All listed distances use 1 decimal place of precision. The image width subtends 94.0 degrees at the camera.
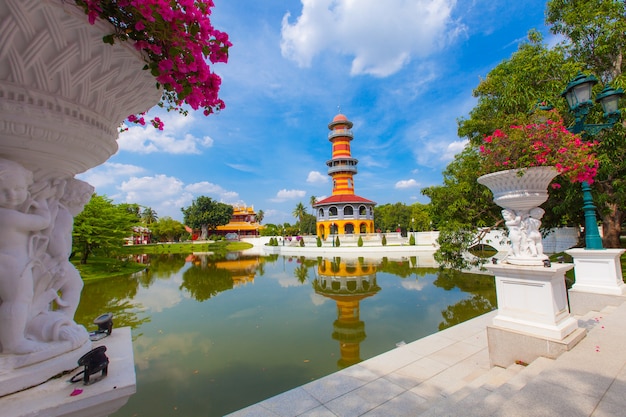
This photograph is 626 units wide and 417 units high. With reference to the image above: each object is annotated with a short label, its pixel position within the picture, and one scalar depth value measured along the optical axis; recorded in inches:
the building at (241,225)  2084.2
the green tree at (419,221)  1523.1
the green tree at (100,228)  634.8
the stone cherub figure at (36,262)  49.6
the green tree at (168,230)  1820.9
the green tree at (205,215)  1823.3
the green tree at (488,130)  274.5
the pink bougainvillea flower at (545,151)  146.6
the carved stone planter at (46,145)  46.1
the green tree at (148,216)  2210.1
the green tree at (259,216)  2422.0
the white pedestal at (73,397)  42.9
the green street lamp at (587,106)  173.8
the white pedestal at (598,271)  196.4
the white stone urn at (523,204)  147.2
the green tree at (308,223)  2351.1
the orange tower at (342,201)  1369.3
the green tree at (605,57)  238.4
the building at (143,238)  1740.4
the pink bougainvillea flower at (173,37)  48.8
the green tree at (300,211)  2466.8
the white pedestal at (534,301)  134.0
